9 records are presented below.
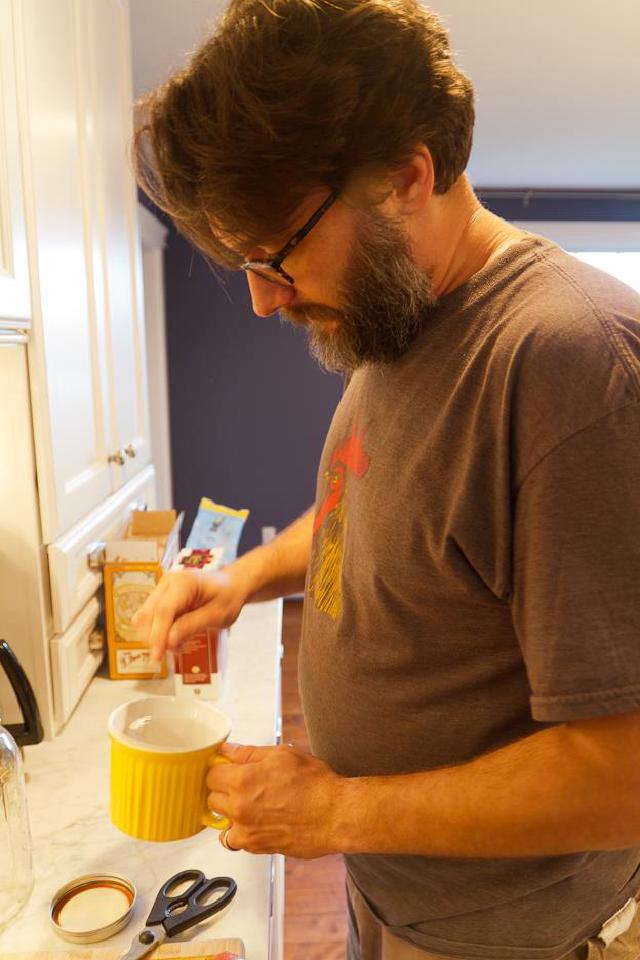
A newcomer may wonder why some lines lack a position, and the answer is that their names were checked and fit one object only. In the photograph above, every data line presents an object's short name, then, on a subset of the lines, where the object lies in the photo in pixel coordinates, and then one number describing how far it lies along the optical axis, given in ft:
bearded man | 1.78
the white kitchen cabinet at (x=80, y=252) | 3.68
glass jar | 2.91
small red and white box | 4.28
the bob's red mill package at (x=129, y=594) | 4.60
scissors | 2.57
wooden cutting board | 2.52
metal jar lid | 2.67
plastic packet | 5.67
